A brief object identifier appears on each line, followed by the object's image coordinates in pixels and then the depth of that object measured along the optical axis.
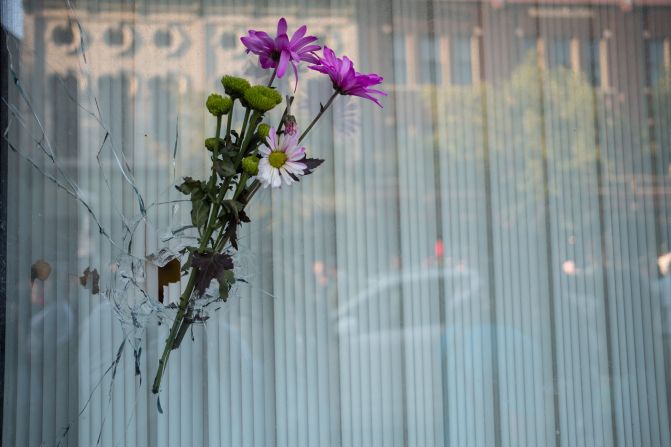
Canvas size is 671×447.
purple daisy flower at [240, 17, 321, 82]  1.54
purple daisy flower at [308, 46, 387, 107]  1.55
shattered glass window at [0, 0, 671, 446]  1.84
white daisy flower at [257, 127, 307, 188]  1.52
